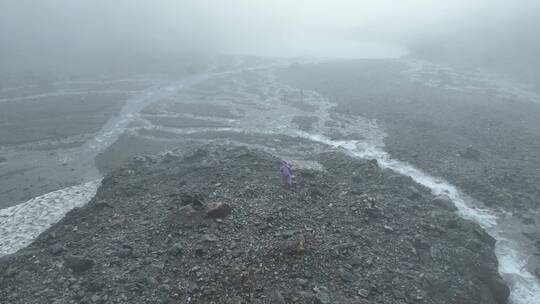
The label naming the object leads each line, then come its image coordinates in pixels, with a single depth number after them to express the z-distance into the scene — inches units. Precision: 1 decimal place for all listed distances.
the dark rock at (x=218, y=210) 793.6
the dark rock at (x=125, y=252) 740.0
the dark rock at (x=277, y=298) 603.8
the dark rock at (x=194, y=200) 831.9
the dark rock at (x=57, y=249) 789.6
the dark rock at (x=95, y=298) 635.9
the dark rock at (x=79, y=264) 717.3
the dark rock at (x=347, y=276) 674.2
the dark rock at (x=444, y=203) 1047.0
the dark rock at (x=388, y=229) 836.6
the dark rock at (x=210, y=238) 733.3
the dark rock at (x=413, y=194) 1036.2
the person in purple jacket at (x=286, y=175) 950.9
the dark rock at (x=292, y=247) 699.4
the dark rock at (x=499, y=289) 764.6
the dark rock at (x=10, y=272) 731.4
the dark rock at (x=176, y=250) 721.6
